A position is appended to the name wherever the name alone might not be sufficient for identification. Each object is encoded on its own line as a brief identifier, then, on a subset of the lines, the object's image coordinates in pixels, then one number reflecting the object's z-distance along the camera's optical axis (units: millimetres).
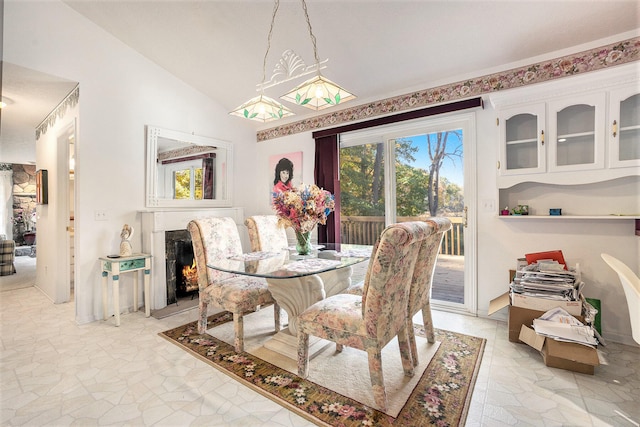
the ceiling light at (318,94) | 1857
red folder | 2430
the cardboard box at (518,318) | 2264
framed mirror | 3533
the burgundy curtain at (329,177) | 3863
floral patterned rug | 1536
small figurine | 3066
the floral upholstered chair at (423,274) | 1922
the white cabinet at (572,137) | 2168
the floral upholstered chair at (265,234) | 3025
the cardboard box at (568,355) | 1877
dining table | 2057
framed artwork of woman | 4293
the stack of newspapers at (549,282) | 2199
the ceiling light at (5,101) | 3202
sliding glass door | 3051
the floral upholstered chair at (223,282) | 2252
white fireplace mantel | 3285
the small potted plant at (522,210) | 2643
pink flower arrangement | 2340
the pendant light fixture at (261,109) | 2164
